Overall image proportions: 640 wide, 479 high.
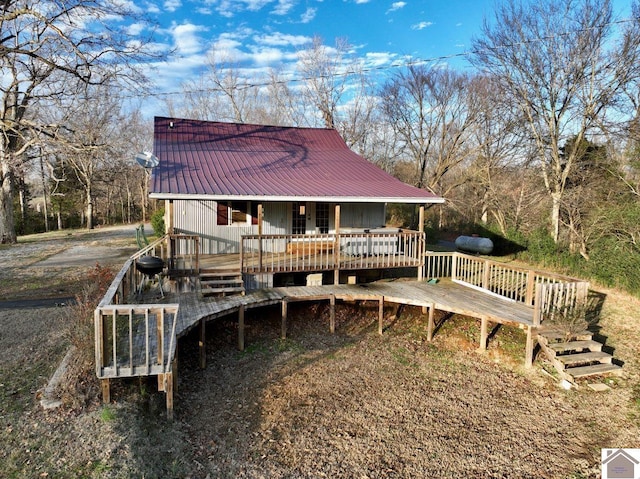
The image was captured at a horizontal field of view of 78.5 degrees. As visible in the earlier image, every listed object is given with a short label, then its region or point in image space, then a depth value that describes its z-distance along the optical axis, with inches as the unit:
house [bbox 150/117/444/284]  404.8
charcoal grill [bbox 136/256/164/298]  336.8
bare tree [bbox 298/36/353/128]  1110.4
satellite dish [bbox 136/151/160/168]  408.5
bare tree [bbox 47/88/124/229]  675.5
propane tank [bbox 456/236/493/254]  696.4
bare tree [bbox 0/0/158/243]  546.0
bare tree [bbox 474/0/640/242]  570.6
